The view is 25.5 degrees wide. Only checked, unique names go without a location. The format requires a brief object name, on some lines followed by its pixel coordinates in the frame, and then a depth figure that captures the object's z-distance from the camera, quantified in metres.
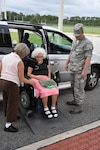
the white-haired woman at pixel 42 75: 3.92
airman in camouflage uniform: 4.06
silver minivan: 4.43
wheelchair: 4.04
